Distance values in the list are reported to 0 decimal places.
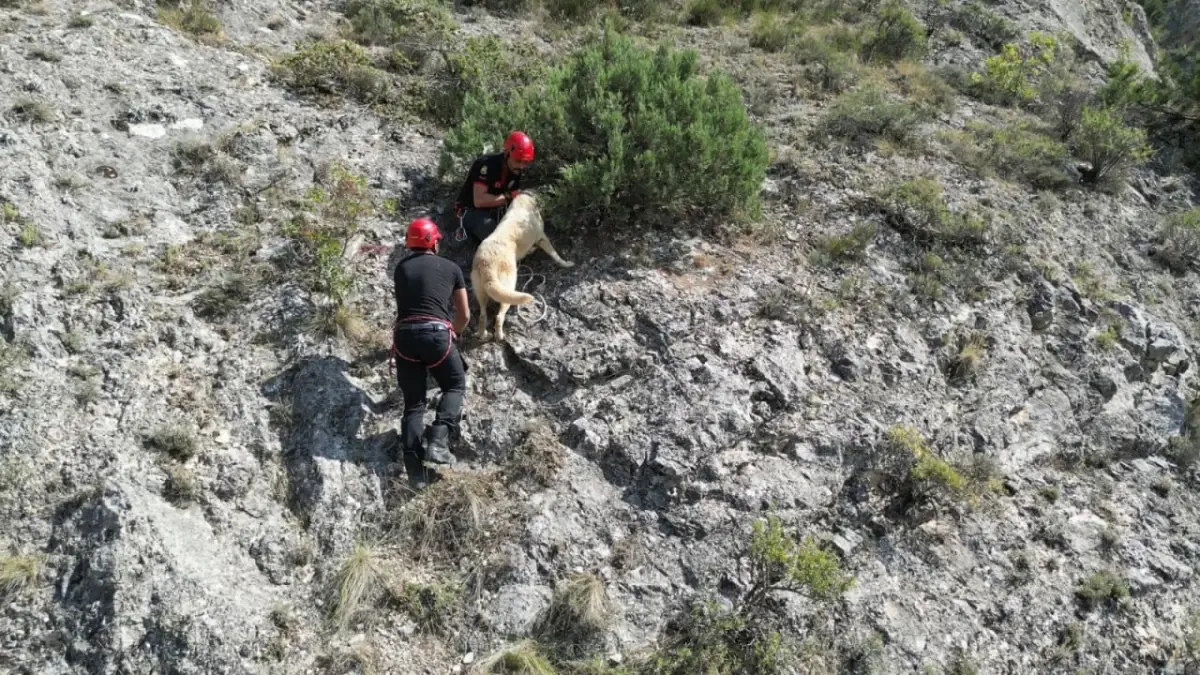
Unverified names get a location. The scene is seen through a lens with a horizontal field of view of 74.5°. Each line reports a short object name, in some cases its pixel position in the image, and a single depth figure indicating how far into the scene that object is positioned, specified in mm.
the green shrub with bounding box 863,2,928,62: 11914
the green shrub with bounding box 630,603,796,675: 4883
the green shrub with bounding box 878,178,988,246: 8062
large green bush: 7137
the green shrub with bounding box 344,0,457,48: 9727
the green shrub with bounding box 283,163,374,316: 6316
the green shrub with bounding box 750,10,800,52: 11562
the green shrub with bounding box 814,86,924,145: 9250
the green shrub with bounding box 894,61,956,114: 10578
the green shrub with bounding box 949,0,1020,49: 12898
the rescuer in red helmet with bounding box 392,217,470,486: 5488
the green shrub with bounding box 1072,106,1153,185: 9617
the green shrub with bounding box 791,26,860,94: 10570
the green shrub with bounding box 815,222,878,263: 7527
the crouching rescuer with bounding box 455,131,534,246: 6926
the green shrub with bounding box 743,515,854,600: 4953
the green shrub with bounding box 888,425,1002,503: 6020
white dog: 6250
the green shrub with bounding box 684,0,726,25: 12242
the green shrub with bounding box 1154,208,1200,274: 9016
